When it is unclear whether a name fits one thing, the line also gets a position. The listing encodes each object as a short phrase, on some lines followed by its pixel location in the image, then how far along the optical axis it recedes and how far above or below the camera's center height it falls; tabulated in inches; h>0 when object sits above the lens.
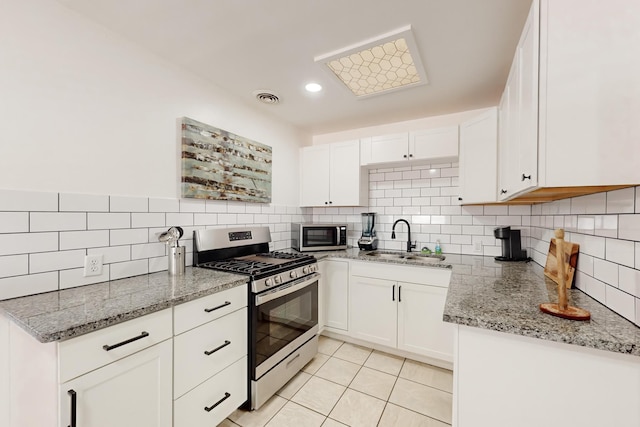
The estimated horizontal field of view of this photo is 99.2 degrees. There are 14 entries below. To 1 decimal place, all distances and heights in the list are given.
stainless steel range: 68.2 -25.0
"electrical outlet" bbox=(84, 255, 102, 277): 58.1 -11.9
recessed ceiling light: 86.1 +40.4
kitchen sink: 98.0 -16.7
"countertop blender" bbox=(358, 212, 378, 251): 115.2 -9.3
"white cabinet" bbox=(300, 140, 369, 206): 117.2 +16.4
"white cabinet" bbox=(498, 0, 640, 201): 34.4 +16.4
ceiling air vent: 90.9 +39.8
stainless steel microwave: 113.6 -10.4
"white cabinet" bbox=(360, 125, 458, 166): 99.1 +26.1
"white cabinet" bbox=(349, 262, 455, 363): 86.7 -32.6
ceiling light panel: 64.5 +40.3
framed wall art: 77.6 +15.3
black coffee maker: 90.9 -10.4
